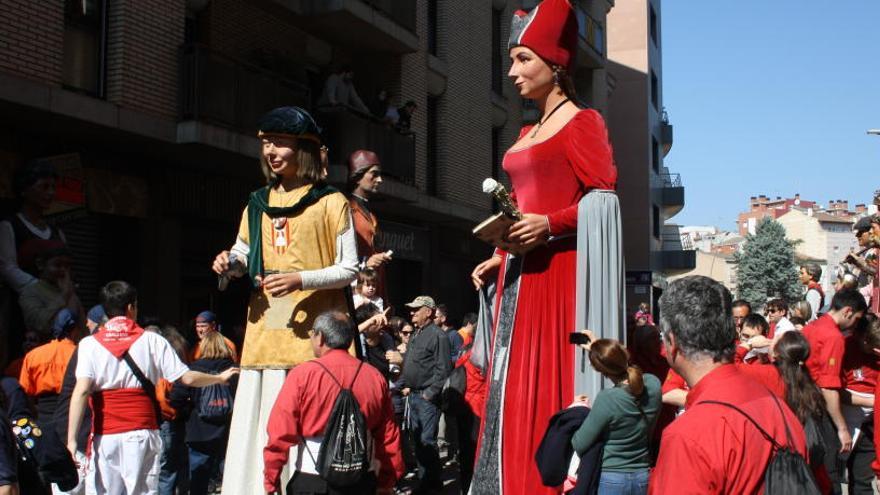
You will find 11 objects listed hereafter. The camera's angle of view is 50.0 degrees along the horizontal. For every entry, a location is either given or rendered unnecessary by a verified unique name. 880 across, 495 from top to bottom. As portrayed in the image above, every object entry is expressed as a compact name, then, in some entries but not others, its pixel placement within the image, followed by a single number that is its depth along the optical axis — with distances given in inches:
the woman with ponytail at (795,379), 281.1
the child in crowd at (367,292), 244.2
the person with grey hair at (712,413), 104.3
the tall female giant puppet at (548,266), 168.6
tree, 2635.3
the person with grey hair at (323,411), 191.3
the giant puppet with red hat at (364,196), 222.5
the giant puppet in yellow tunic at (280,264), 187.3
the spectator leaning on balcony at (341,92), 697.0
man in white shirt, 251.4
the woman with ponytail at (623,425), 179.0
